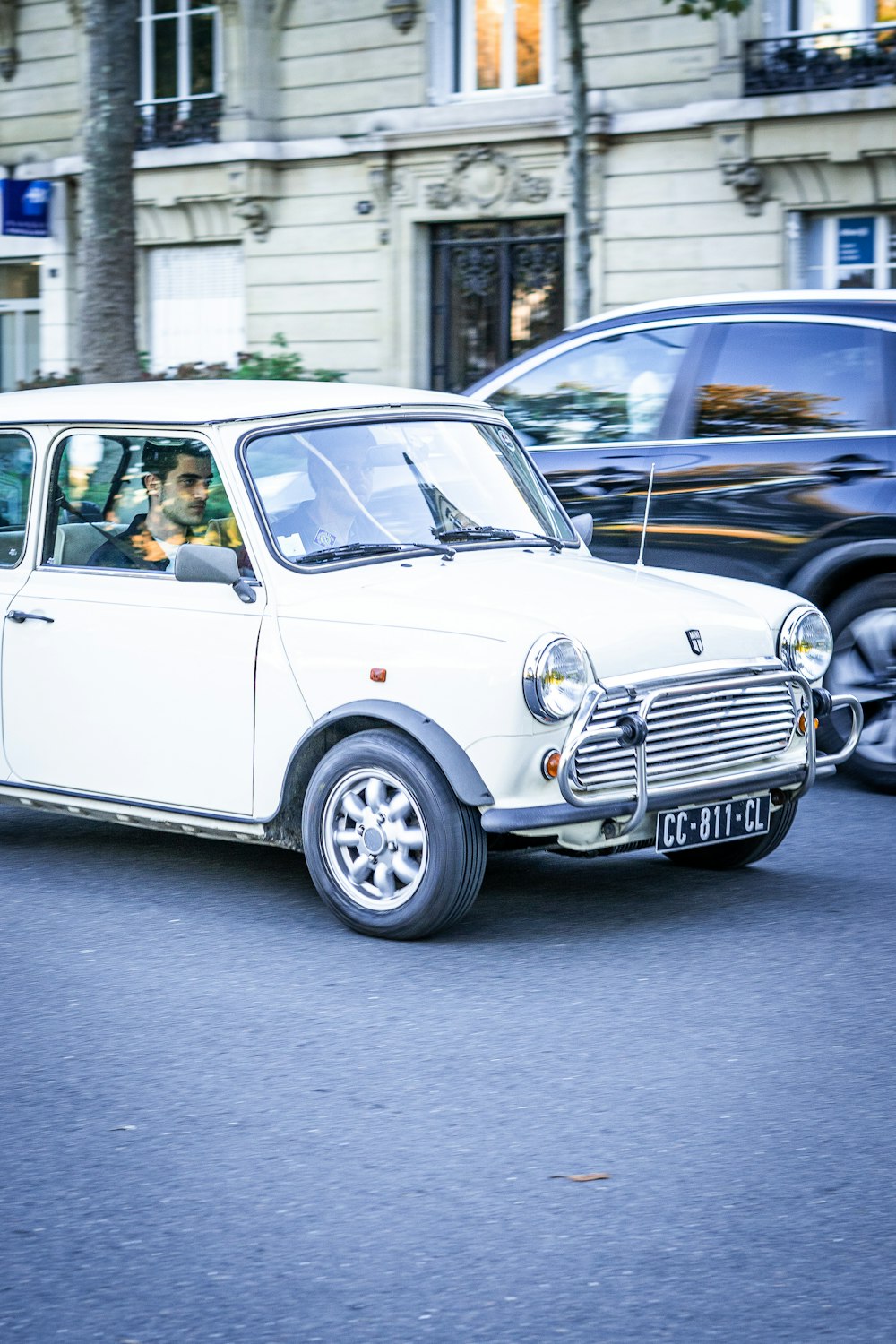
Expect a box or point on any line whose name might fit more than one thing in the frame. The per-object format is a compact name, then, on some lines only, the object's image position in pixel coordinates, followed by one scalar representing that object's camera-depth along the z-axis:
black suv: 8.33
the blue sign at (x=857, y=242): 19.36
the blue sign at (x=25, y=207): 25.47
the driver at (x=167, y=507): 6.53
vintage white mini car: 5.70
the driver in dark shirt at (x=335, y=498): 6.41
